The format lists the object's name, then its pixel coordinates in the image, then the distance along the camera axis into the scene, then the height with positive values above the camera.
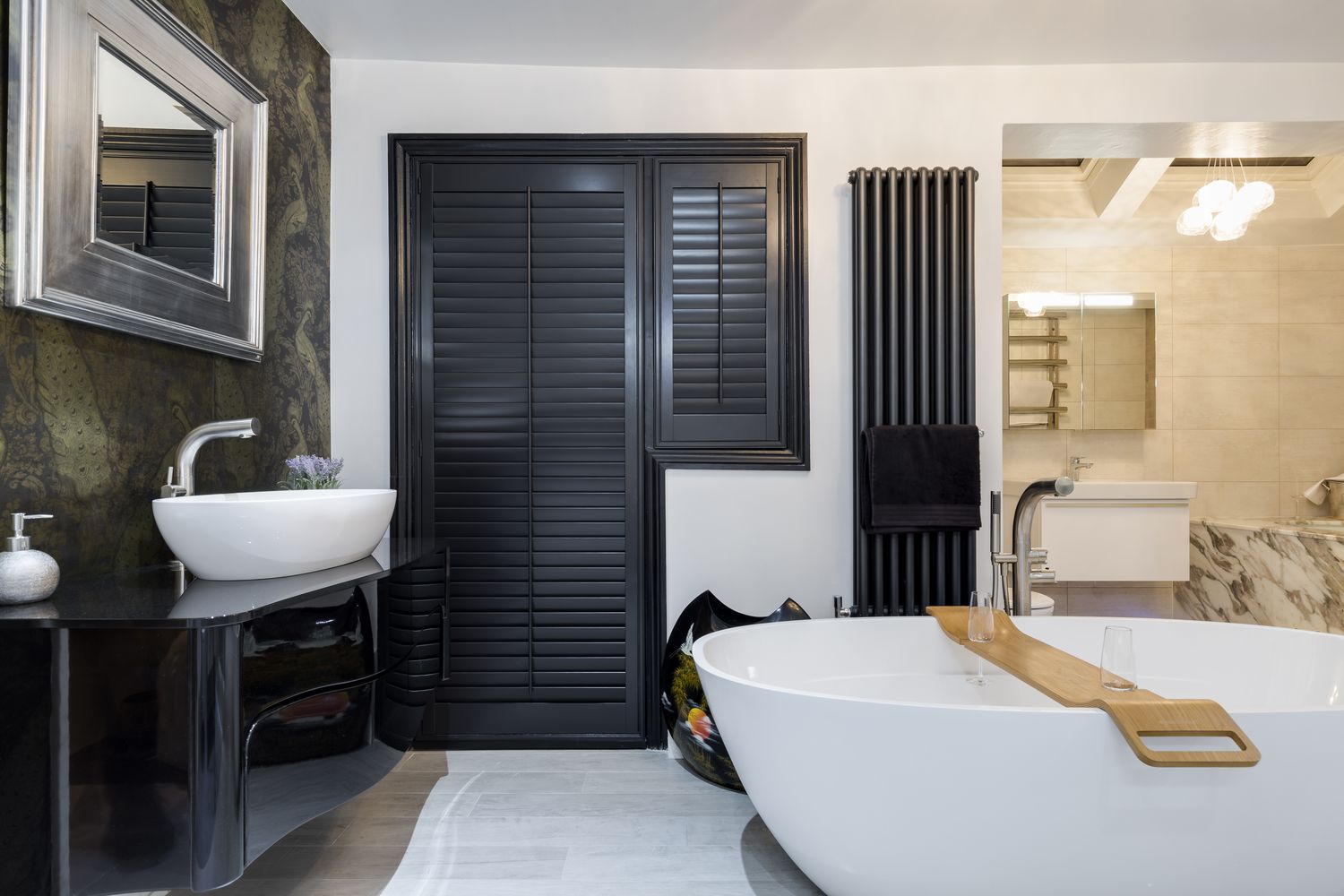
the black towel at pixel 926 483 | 2.53 -0.09
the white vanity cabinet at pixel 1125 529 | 3.86 -0.37
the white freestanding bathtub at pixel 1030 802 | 1.38 -0.64
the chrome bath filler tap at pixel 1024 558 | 2.33 -0.31
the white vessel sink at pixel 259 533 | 1.47 -0.16
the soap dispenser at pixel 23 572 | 1.31 -0.20
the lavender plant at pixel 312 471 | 2.15 -0.05
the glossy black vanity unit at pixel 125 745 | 1.28 -0.49
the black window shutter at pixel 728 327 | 2.67 +0.45
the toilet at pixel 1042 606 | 2.63 -0.52
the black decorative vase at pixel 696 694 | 2.29 -0.75
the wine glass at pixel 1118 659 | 1.66 -0.44
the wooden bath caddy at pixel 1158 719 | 1.34 -0.49
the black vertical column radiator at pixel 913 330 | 2.60 +0.43
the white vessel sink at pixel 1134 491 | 3.84 -0.18
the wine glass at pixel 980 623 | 2.12 -0.46
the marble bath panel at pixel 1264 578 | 3.36 -0.58
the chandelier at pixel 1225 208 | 3.34 +1.10
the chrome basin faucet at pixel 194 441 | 1.74 +0.03
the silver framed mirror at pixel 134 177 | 1.44 +0.62
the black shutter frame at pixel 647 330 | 2.67 +0.44
